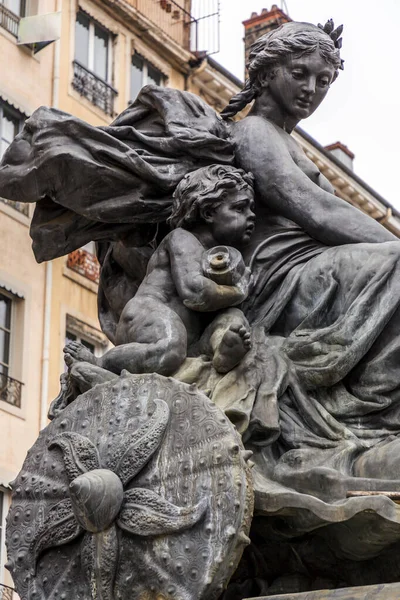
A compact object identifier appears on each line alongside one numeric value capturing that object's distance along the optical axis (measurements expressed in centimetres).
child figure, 1012
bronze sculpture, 966
